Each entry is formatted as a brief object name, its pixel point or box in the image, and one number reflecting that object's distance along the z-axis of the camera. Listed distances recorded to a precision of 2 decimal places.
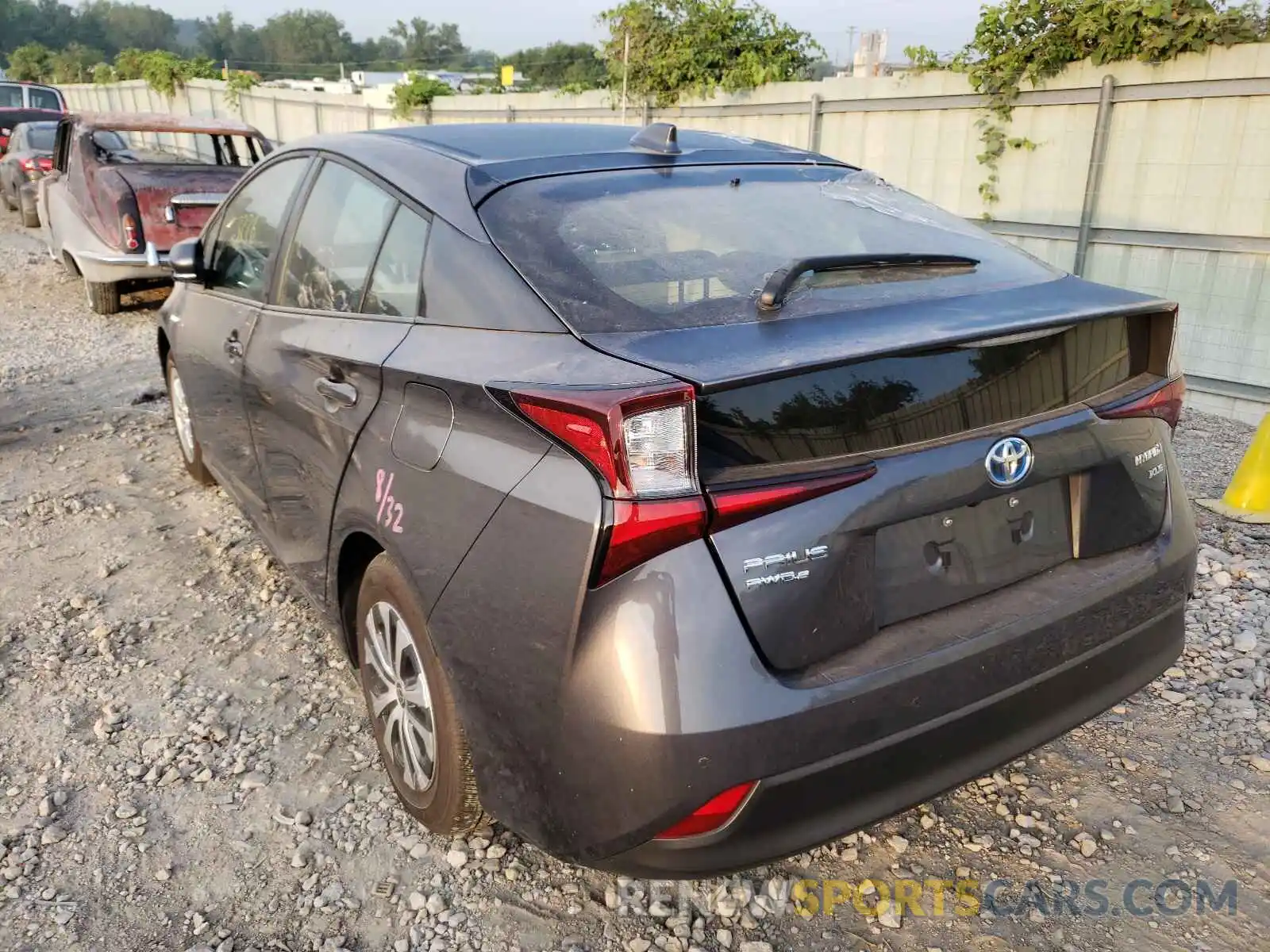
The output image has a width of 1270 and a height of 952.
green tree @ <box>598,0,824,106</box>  10.93
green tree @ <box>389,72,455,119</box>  15.84
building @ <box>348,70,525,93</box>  19.50
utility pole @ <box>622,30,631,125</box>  11.42
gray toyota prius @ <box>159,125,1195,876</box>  1.79
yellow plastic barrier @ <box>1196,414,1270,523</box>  4.55
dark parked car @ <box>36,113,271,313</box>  8.52
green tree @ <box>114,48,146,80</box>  29.39
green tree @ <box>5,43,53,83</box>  45.53
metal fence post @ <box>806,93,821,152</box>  9.30
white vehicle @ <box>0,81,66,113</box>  18.48
